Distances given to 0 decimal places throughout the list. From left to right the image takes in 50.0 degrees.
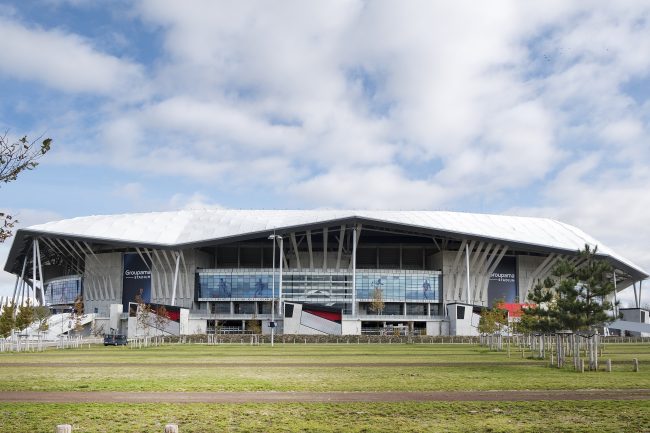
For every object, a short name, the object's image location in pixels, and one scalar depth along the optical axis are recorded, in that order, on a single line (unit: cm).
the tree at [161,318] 8622
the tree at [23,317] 6588
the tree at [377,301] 10038
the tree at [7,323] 6556
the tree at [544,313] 3722
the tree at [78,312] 8570
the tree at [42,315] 7340
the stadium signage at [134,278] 11075
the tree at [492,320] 6688
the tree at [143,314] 7875
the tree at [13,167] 1211
